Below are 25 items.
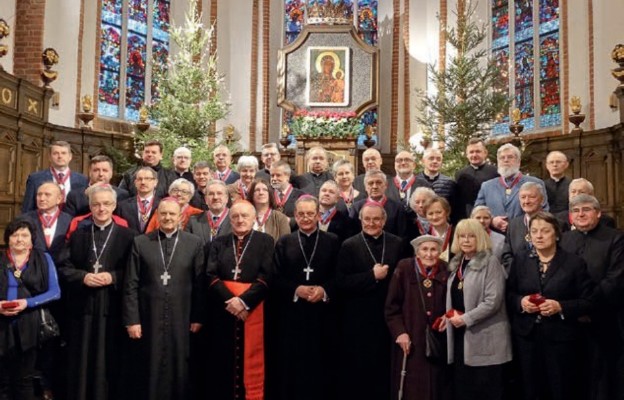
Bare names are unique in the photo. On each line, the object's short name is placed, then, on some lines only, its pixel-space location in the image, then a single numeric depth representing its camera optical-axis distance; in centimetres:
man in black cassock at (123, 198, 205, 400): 464
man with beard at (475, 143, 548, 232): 556
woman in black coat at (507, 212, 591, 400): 407
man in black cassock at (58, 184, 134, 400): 466
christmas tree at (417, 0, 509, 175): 1061
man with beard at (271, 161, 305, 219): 598
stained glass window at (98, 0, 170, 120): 1329
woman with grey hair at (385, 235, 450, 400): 430
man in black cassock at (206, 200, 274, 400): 475
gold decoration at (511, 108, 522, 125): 1194
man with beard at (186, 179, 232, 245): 524
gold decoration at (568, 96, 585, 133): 1144
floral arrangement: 1248
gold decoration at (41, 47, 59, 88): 1088
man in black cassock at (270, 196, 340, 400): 474
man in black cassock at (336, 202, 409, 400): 466
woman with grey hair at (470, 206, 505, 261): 497
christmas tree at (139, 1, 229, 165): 1094
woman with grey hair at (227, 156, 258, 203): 611
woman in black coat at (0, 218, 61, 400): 439
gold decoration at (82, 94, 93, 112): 1185
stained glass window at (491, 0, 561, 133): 1302
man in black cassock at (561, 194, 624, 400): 414
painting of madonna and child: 1366
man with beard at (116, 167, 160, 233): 541
